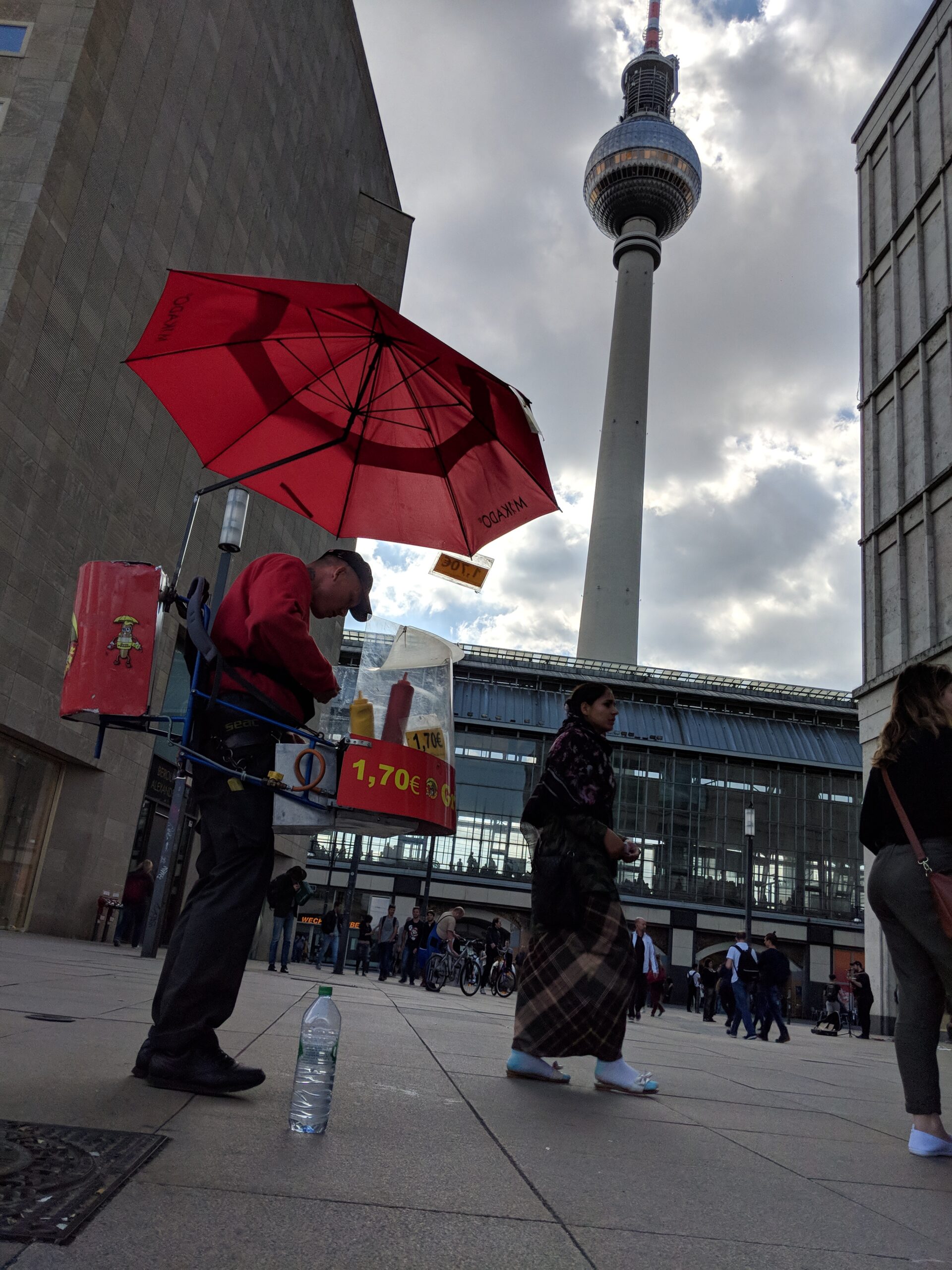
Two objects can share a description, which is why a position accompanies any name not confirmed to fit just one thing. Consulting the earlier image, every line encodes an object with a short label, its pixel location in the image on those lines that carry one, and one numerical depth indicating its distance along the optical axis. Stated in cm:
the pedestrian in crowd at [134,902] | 1819
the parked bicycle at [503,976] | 2314
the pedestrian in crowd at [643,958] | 1772
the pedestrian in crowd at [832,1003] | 2447
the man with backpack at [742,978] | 1767
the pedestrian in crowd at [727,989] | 1998
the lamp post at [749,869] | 2544
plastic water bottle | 257
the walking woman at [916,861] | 369
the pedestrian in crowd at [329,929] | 2216
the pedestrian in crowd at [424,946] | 2143
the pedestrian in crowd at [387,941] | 2307
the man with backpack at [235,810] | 299
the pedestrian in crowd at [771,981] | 1733
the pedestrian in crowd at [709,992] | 2780
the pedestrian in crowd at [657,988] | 2119
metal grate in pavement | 156
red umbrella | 439
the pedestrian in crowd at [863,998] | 2120
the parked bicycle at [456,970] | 2006
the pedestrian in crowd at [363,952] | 2534
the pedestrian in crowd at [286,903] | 1210
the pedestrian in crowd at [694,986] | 3319
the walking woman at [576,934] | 441
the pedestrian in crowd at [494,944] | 2583
